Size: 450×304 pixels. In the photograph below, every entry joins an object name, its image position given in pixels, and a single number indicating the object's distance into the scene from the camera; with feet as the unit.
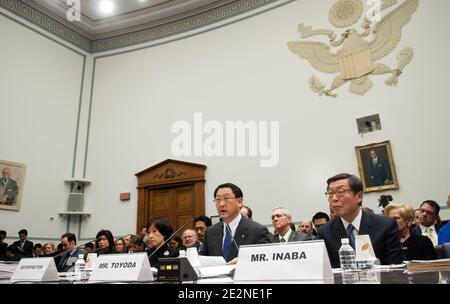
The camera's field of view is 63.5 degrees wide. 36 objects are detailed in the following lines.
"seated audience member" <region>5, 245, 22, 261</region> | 22.57
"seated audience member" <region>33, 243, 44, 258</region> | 24.95
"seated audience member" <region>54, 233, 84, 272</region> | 13.80
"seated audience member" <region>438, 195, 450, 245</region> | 13.10
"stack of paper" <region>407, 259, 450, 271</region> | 4.59
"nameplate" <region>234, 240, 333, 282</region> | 3.75
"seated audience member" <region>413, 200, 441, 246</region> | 14.61
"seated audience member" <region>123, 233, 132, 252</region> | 18.58
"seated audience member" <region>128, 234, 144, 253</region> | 15.15
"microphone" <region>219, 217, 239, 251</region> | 9.91
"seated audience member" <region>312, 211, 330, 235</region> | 16.03
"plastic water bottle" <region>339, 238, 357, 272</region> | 5.71
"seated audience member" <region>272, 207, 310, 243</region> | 14.26
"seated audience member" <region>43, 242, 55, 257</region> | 24.29
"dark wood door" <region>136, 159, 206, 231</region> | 26.48
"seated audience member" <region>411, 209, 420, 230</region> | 15.52
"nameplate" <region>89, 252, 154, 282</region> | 4.80
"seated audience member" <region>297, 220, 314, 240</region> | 17.97
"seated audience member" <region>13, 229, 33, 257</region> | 23.89
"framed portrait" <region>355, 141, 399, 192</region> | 20.42
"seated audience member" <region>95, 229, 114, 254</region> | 15.69
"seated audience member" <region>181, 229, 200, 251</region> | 14.85
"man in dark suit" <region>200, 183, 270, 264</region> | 9.68
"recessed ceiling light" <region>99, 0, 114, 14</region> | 30.86
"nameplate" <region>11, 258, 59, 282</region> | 5.81
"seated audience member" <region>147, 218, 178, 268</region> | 11.05
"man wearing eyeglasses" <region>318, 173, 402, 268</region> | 7.63
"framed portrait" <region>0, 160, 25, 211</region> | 25.31
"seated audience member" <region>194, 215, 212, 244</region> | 15.71
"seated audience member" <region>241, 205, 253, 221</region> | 16.17
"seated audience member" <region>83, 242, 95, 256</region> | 20.92
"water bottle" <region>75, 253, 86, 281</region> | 7.84
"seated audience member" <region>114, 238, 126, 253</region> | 18.07
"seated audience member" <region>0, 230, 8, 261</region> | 22.66
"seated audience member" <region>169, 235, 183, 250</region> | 16.25
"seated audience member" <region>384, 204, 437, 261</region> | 9.30
